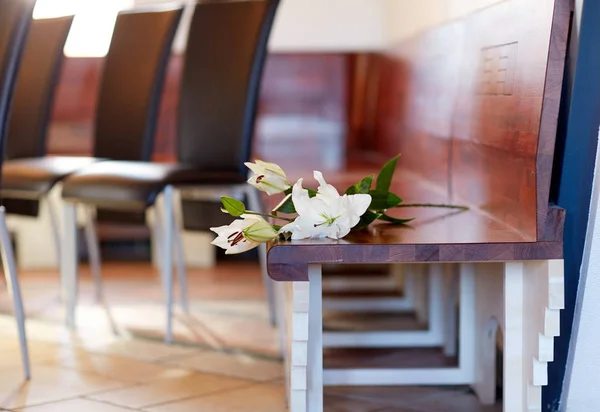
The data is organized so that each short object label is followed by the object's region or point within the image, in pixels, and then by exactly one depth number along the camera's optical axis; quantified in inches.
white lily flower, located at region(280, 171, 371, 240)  106.6
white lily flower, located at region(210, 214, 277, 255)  106.3
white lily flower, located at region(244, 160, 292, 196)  111.1
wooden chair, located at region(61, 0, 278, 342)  152.7
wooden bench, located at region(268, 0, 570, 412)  105.7
